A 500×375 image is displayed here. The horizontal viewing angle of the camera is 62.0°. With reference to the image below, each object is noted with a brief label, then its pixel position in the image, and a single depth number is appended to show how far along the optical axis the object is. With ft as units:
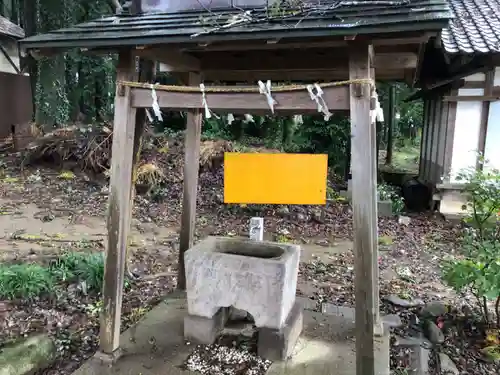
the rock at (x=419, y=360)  13.32
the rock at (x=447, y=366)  13.50
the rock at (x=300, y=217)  31.30
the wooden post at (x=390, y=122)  55.41
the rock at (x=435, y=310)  17.10
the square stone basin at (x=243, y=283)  12.36
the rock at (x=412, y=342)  14.83
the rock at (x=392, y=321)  16.15
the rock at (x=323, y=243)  27.63
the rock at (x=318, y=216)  31.49
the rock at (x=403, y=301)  18.33
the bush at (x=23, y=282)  15.06
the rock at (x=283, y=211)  31.71
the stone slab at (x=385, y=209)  34.46
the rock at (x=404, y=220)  33.26
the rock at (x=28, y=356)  11.27
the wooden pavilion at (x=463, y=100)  31.91
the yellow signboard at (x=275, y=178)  13.58
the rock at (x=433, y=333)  15.20
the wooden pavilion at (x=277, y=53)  9.77
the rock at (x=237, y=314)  14.74
